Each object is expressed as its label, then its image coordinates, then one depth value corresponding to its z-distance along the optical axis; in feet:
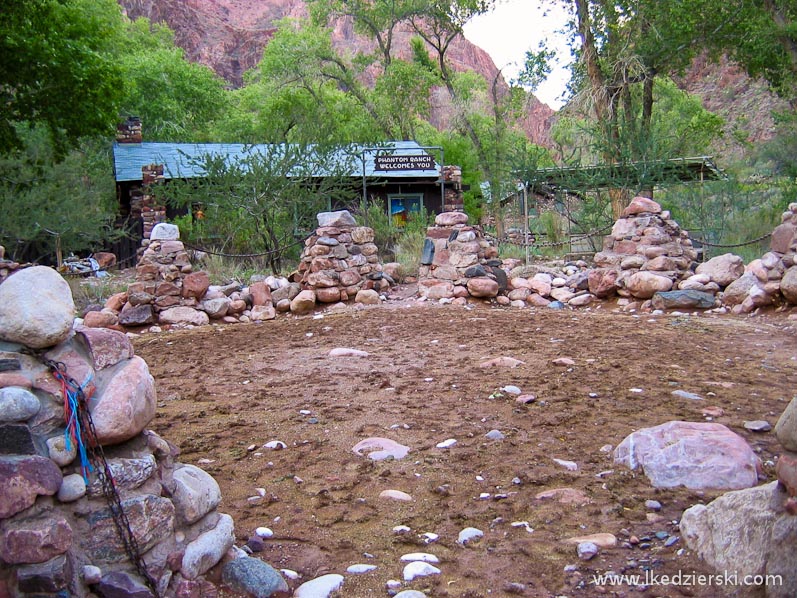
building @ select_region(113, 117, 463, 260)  63.77
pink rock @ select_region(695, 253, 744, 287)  33.94
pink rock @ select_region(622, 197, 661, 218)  37.58
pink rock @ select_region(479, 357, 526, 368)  20.83
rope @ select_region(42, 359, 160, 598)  7.85
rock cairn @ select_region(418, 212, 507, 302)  37.47
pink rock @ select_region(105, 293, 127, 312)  35.14
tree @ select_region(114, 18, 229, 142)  99.91
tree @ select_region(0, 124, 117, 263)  58.54
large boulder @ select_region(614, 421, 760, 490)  11.29
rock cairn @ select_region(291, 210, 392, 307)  37.01
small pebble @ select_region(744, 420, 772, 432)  13.87
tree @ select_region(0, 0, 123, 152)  37.50
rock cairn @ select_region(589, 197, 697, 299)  34.60
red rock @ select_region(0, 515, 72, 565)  7.08
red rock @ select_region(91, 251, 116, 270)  68.69
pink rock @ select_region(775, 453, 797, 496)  7.68
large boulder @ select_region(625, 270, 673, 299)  33.83
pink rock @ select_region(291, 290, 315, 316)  35.81
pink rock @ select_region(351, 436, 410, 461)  13.60
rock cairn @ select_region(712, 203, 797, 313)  30.50
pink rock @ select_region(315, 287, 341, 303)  36.76
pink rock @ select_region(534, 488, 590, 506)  11.11
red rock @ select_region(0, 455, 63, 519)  7.15
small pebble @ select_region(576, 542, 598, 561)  9.21
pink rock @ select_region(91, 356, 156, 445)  8.18
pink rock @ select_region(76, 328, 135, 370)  8.70
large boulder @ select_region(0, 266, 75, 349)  7.98
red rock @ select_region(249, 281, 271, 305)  36.37
